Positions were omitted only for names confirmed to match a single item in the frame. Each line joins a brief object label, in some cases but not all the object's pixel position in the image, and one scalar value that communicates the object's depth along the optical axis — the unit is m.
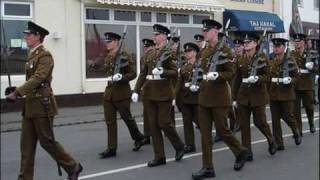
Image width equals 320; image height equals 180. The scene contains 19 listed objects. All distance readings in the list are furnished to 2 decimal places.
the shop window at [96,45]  17.94
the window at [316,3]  19.95
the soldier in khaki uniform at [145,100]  8.83
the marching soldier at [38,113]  6.92
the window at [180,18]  20.64
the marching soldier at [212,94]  7.60
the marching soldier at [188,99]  9.72
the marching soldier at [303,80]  11.18
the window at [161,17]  20.05
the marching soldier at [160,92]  8.55
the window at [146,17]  19.41
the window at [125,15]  18.55
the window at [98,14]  17.77
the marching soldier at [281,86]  9.83
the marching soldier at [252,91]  8.95
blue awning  22.62
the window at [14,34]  15.79
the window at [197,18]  21.61
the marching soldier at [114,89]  9.29
